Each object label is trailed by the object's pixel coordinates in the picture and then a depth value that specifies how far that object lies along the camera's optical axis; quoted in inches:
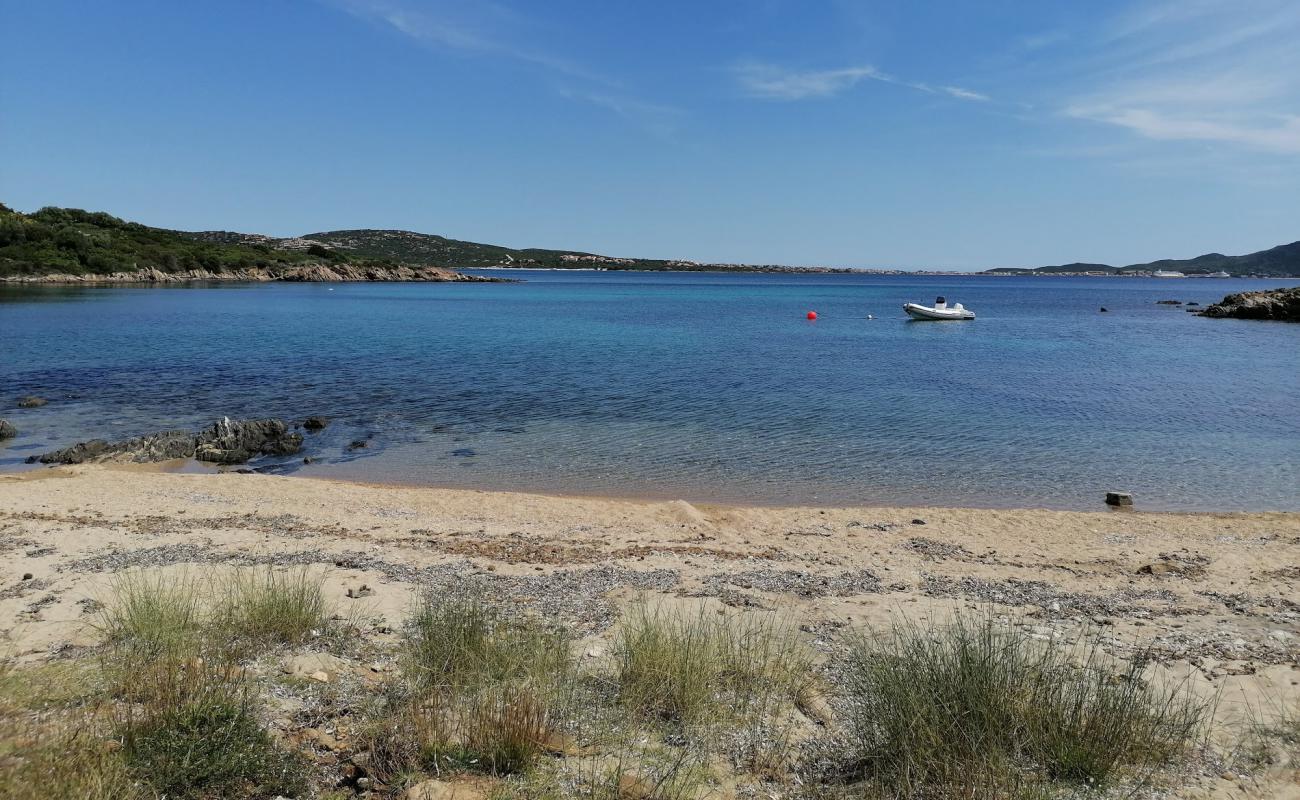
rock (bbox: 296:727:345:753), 195.3
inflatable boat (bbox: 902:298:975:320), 2630.4
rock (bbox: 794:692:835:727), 219.9
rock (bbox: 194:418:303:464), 692.1
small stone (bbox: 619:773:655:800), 171.9
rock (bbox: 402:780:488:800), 173.2
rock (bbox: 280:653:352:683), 235.9
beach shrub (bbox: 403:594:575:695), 221.6
